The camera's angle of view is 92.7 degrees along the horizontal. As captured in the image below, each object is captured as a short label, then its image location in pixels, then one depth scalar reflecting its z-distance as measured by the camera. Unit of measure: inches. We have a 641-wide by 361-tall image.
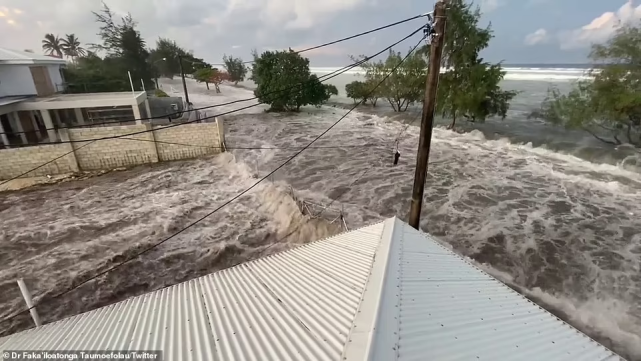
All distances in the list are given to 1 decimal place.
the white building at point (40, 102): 671.8
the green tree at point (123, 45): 1451.8
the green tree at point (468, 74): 824.9
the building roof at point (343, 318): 105.0
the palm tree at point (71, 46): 2172.7
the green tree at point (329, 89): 1409.1
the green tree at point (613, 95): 594.2
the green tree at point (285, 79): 1242.6
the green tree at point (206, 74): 1961.1
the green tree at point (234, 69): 2519.7
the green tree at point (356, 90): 1514.1
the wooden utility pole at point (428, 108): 211.8
